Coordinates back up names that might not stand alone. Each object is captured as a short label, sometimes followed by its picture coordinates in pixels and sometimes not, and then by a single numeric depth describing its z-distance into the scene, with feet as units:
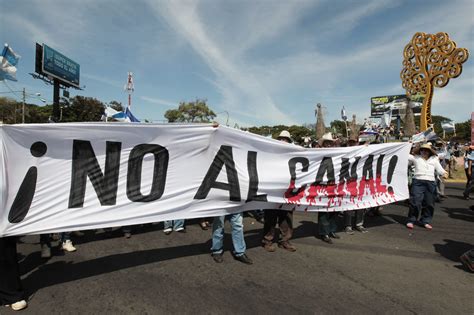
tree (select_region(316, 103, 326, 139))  81.15
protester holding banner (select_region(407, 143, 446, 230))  19.51
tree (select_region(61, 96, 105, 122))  133.45
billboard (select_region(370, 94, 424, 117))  234.17
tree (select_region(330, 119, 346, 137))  260.17
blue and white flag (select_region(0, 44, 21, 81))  10.85
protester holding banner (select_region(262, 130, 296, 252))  15.44
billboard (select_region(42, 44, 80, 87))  90.02
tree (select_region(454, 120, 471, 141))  237.04
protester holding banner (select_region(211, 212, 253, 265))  13.56
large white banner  10.00
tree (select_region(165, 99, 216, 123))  144.56
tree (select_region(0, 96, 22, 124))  133.95
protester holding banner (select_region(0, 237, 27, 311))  9.43
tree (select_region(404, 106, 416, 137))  77.56
